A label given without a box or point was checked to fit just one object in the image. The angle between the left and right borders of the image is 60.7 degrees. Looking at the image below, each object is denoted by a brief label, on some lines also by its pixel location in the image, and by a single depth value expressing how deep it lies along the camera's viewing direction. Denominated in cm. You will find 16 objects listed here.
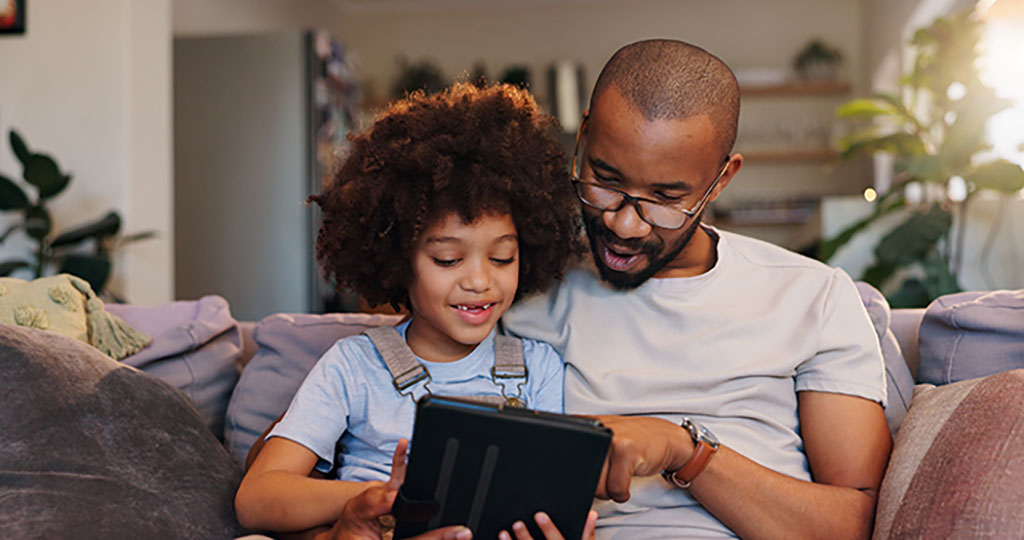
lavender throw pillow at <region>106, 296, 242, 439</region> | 157
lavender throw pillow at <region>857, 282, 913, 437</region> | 137
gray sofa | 101
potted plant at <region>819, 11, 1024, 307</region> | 312
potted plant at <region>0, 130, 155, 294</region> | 301
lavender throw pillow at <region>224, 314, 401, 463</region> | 153
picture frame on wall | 337
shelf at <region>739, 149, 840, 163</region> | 612
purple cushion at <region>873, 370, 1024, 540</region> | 94
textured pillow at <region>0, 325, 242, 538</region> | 108
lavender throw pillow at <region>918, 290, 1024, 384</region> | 136
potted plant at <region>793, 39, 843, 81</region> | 606
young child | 120
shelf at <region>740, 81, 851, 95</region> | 613
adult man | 117
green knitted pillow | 141
